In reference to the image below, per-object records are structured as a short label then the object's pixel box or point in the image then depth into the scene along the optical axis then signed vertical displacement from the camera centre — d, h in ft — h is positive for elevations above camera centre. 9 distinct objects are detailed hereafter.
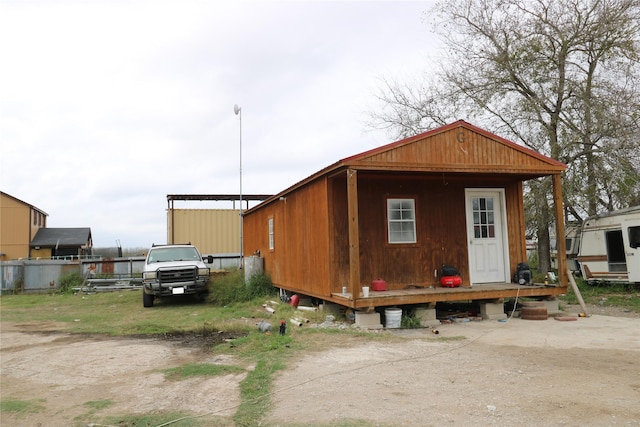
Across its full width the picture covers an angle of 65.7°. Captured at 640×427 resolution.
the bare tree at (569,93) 48.91 +16.74
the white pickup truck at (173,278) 44.27 -1.30
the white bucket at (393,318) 29.07 -3.53
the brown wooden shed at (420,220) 30.42 +2.65
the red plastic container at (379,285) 32.58 -1.77
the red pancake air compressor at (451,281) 34.32 -1.74
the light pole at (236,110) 55.88 +17.10
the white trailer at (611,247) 45.57 +0.45
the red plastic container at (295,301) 37.73 -3.09
